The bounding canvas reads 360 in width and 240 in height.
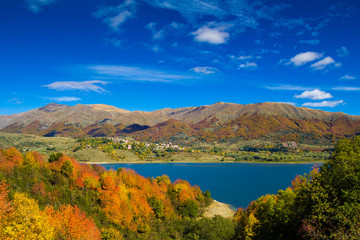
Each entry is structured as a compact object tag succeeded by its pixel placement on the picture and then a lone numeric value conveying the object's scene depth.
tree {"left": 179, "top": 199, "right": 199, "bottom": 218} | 62.44
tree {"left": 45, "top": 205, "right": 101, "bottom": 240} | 26.73
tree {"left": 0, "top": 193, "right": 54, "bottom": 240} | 20.60
